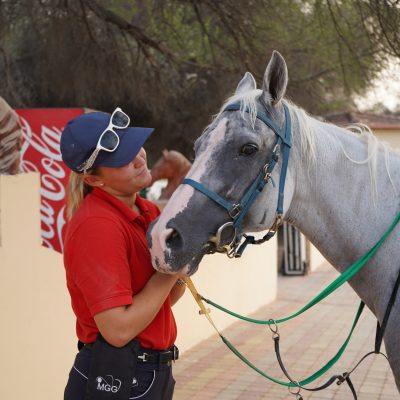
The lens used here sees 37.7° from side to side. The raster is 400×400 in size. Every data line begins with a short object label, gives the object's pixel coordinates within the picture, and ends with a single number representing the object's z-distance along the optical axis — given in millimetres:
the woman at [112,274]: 1898
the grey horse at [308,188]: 2082
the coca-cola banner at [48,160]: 6043
